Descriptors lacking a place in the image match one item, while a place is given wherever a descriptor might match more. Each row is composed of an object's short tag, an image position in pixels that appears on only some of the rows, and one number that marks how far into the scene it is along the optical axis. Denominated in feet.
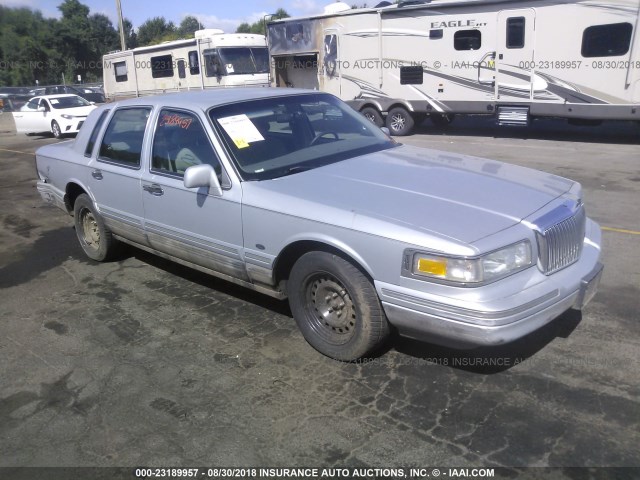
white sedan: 60.90
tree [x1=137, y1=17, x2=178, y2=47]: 287.48
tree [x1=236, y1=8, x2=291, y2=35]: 254.06
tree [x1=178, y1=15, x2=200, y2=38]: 339.77
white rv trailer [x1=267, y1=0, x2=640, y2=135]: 38.78
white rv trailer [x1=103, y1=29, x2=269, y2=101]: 63.16
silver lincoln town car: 10.24
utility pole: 103.62
